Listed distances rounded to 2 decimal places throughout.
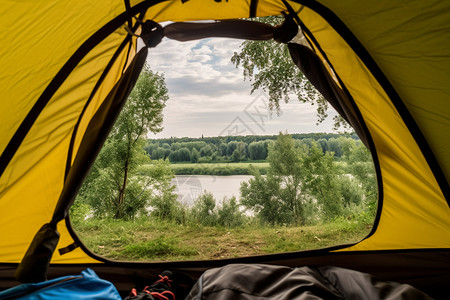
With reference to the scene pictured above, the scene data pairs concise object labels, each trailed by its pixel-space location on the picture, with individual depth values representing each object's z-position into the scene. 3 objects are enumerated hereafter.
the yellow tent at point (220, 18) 0.96
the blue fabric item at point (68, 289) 0.79
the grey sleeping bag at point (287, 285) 0.89
